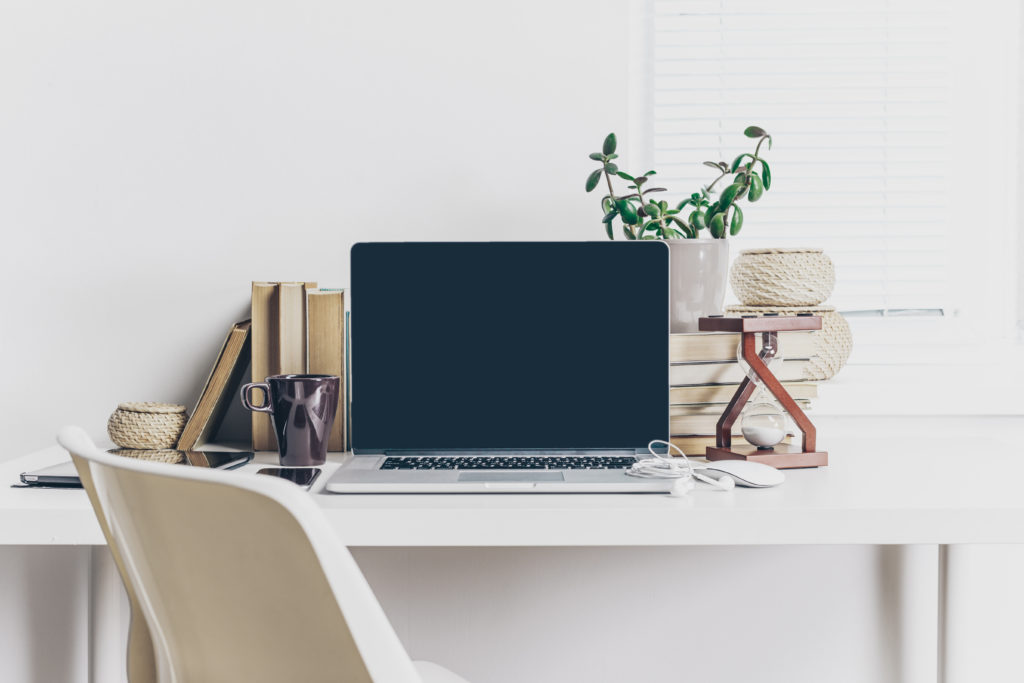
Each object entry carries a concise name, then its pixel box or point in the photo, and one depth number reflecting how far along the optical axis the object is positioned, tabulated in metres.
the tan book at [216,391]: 1.21
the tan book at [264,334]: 1.20
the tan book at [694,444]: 1.14
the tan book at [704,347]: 1.14
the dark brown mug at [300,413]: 1.08
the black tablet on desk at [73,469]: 0.96
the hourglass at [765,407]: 1.07
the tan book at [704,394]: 1.14
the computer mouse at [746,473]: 0.95
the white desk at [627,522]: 0.86
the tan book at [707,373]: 1.14
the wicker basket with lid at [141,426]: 1.18
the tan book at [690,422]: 1.14
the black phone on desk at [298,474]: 0.97
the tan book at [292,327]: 1.18
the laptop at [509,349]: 1.11
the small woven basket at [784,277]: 1.34
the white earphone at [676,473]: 0.92
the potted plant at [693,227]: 1.25
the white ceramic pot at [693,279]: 1.25
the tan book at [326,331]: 1.18
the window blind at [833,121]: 1.59
